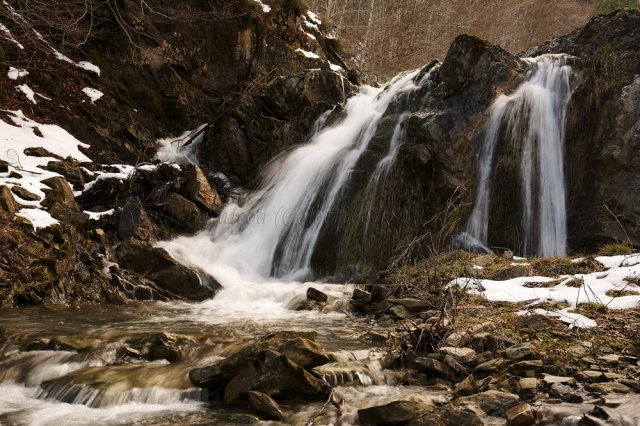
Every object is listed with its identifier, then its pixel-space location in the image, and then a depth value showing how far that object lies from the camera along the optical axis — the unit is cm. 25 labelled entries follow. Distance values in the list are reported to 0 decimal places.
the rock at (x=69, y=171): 992
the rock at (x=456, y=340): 448
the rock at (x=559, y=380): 357
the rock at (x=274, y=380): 368
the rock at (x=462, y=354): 418
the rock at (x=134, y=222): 891
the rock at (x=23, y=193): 820
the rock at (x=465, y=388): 367
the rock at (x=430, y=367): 406
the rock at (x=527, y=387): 351
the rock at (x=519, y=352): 406
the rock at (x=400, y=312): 595
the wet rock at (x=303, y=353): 396
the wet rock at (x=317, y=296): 727
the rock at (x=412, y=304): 604
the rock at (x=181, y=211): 1052
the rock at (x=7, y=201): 762
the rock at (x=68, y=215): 807
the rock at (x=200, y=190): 1109
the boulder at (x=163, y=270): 800
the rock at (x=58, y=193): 851
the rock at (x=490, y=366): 396
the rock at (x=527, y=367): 384
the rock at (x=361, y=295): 684
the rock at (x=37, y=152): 995
